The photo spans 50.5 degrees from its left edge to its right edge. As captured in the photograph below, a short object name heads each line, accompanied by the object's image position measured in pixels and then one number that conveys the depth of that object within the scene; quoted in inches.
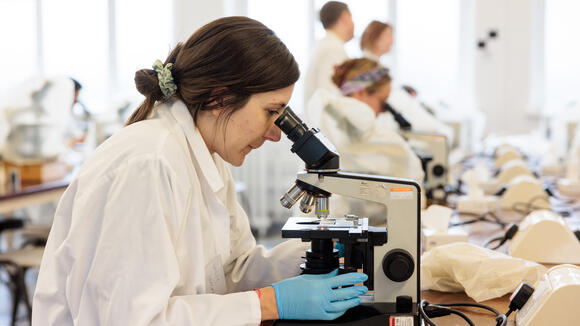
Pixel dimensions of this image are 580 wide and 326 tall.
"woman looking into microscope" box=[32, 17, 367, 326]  37.2
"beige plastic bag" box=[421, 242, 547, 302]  48.6
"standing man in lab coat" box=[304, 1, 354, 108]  137.0
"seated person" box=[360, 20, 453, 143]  144.9
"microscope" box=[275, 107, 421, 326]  42.1
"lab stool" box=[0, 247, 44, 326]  113.6
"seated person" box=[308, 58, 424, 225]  101.6
